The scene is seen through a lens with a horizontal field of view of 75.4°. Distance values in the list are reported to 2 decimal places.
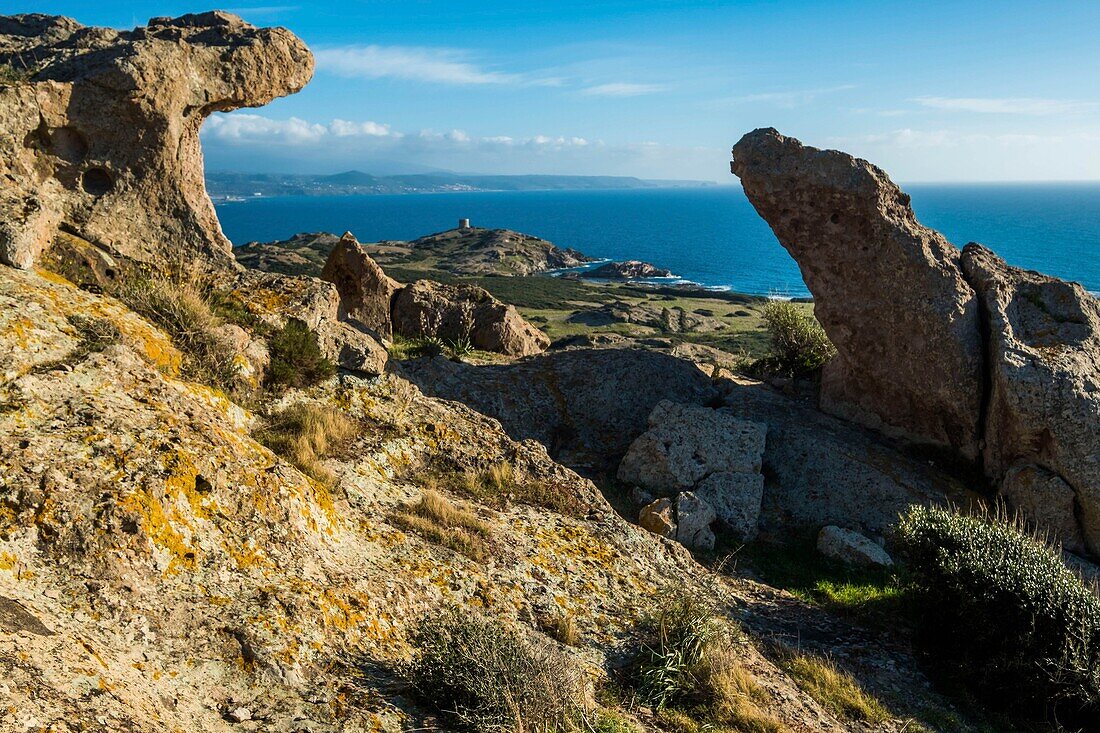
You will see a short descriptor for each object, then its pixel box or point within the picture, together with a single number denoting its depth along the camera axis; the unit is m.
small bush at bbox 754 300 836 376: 20.28
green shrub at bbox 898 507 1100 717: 7.74
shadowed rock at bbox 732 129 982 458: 15.39
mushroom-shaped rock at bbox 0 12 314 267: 10.63
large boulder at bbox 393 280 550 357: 19.36
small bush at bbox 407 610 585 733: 4.88
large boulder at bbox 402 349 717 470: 15.29
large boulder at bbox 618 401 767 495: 13.71
